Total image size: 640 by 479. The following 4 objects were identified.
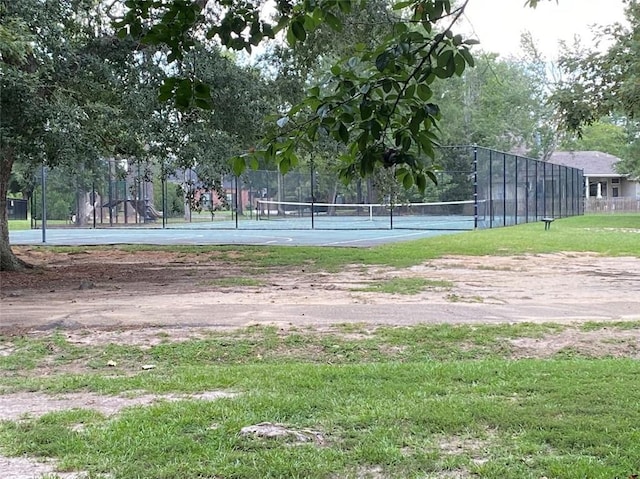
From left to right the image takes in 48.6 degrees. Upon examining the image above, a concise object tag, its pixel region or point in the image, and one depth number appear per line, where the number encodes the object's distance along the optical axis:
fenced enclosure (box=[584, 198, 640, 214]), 48.06
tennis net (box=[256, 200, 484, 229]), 32.15
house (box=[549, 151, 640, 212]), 54.22
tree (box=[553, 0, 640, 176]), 16.23
